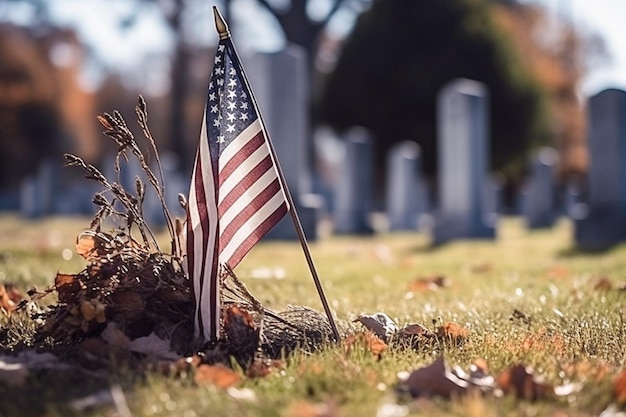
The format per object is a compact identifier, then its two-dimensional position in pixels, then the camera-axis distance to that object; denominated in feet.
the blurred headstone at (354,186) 58.95
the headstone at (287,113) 41.75
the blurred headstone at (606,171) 40.37
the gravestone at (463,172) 46.88
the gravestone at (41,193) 84.02
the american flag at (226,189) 9.54
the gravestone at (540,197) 66.74
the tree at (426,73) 103.76
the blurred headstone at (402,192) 65.82
